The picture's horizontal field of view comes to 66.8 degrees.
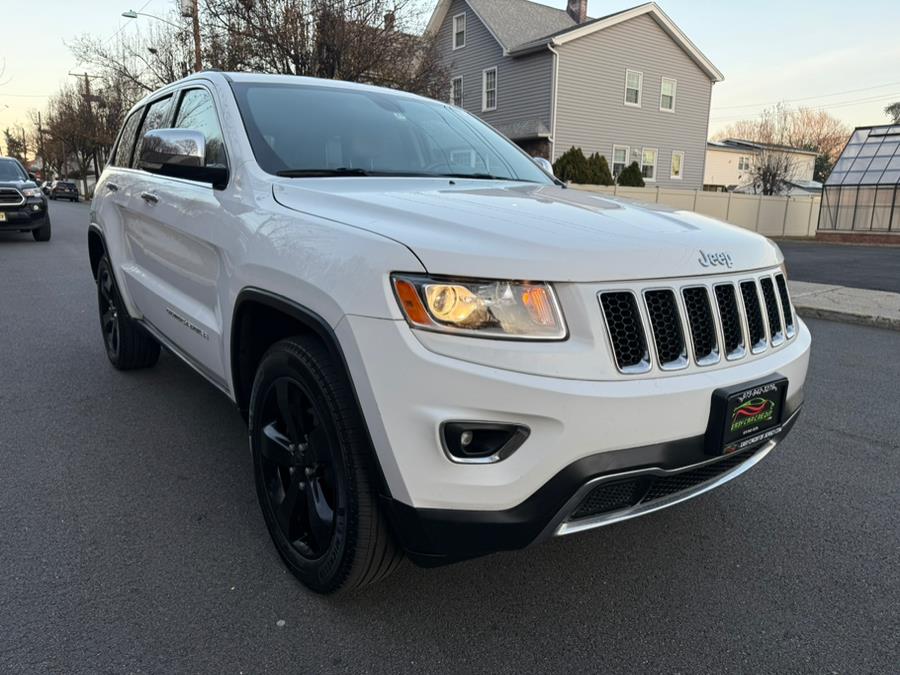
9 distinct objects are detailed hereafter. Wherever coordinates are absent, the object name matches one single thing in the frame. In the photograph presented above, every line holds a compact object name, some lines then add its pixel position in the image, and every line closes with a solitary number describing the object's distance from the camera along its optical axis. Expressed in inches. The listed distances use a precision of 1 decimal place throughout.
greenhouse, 946.1
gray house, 960.3
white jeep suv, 69.7
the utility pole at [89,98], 1455.2
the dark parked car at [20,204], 548.7
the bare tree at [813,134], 2145.7
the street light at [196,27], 697.0
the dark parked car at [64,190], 1801.2
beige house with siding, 1934.1
